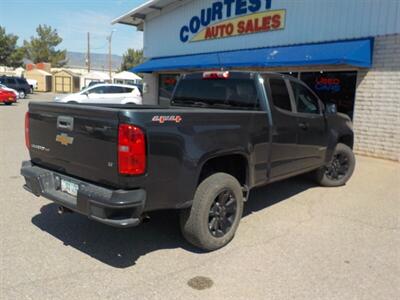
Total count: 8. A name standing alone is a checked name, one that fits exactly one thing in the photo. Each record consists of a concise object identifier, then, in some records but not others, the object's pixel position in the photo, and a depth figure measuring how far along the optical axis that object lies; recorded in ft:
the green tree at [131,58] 238.89
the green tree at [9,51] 152.94
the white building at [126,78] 160.57
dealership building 33.30
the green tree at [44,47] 250.29
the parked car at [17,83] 110.79
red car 82.15
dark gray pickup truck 11.21
